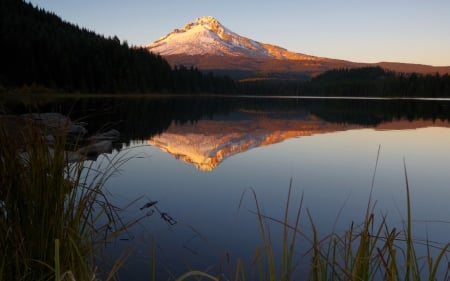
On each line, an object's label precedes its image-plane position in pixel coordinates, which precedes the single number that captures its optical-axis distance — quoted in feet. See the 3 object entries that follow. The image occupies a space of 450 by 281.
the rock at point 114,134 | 51.57
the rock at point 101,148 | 36.65
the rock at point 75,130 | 49.78
